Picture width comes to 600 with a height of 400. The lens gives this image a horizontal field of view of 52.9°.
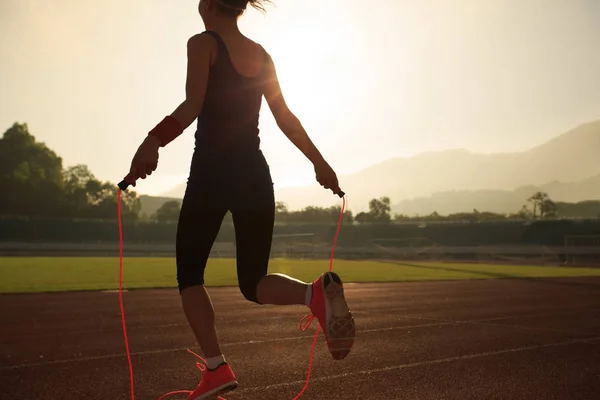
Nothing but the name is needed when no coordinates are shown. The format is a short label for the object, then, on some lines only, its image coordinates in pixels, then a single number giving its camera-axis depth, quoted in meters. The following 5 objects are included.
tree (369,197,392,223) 126.99
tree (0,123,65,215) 84.94
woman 3.10
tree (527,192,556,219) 151.62
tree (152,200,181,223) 121.02
